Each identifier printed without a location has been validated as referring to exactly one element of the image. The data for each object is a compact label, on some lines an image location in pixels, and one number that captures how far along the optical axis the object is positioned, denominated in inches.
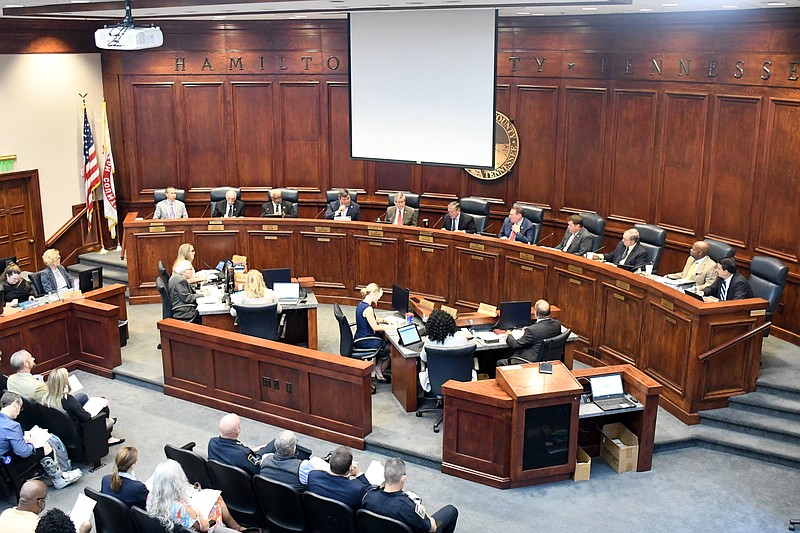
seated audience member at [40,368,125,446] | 298.7
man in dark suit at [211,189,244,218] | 499.2
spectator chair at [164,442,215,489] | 258.8
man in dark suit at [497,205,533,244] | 438.6
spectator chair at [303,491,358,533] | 230.1
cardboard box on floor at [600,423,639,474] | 302.8
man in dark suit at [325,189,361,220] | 483.2
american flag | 533.3
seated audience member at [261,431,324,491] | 244.8
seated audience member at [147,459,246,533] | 223.9
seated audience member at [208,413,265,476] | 255.4
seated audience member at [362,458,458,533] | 224.7
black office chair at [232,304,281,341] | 366.0
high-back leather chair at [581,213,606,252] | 433.4
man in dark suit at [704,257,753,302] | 346.0
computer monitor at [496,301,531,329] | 350.0
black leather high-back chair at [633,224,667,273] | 407.8
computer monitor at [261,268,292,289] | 402.9
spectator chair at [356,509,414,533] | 221.3
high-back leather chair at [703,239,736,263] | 385.4
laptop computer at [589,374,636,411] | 303.0
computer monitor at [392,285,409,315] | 371.2
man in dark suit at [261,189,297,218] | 498.0
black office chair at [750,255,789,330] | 352.2
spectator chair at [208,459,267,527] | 250.5
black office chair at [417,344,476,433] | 316.5
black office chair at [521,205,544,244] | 450.3
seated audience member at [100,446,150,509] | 236.5
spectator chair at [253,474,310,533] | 241.8
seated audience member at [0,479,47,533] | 219.6
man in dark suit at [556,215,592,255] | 423.5
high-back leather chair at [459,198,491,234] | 471.5
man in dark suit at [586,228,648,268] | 401.4
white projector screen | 446.9
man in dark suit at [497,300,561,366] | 328.8
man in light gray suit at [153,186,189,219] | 499.2
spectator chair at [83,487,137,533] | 232.1
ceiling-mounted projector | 302.8
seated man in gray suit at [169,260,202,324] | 393.1
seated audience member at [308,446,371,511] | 234.1
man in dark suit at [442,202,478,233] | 462.0
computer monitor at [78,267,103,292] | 412.6
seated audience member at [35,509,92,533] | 200.4
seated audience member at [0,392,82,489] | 274.7
